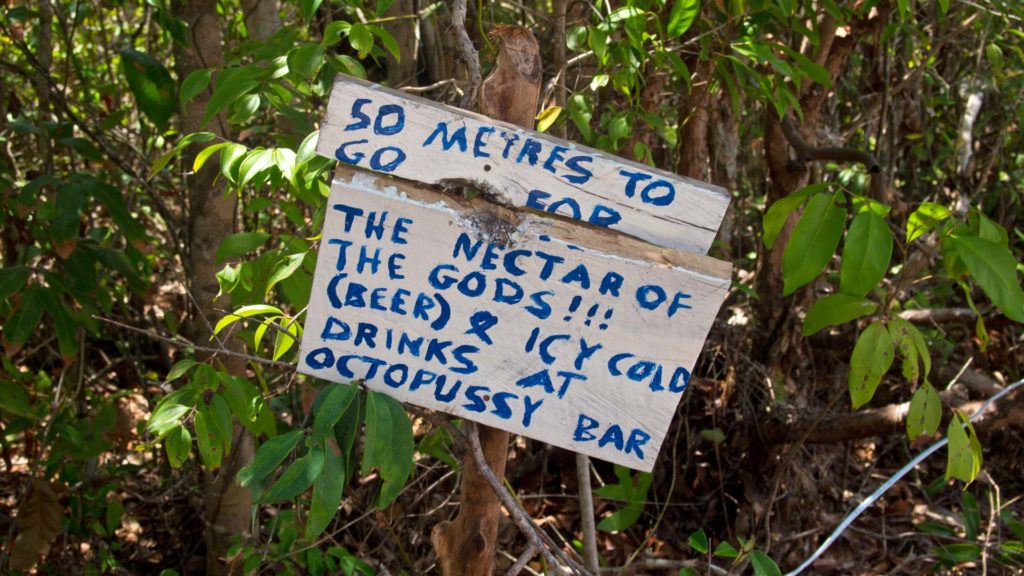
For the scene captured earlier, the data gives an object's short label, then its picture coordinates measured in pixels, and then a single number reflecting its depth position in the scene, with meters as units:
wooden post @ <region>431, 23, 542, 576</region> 1.15
